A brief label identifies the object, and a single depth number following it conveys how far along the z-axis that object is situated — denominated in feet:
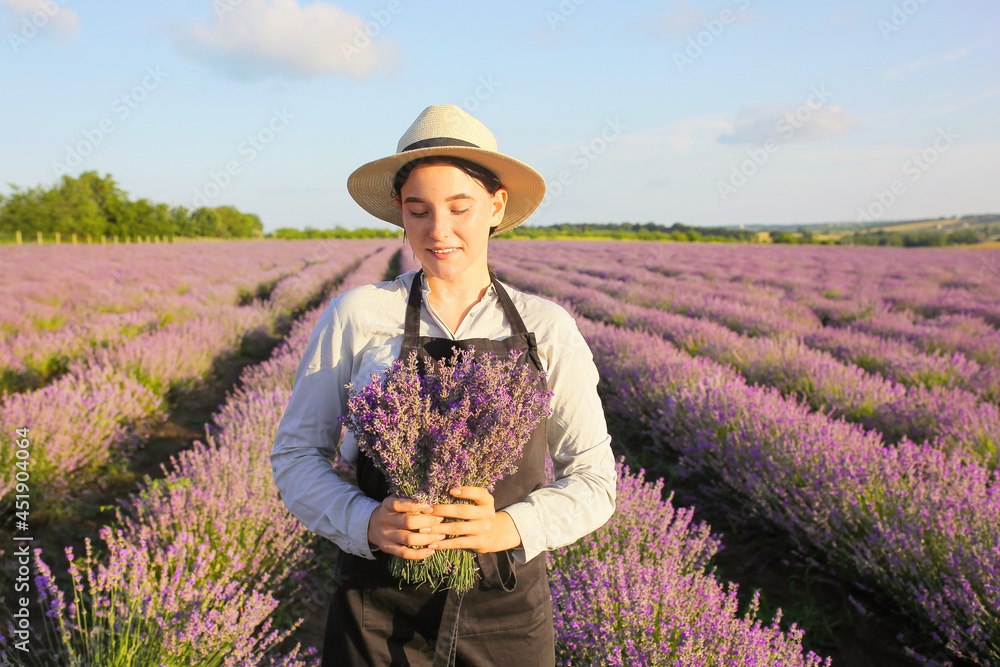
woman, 3.68
